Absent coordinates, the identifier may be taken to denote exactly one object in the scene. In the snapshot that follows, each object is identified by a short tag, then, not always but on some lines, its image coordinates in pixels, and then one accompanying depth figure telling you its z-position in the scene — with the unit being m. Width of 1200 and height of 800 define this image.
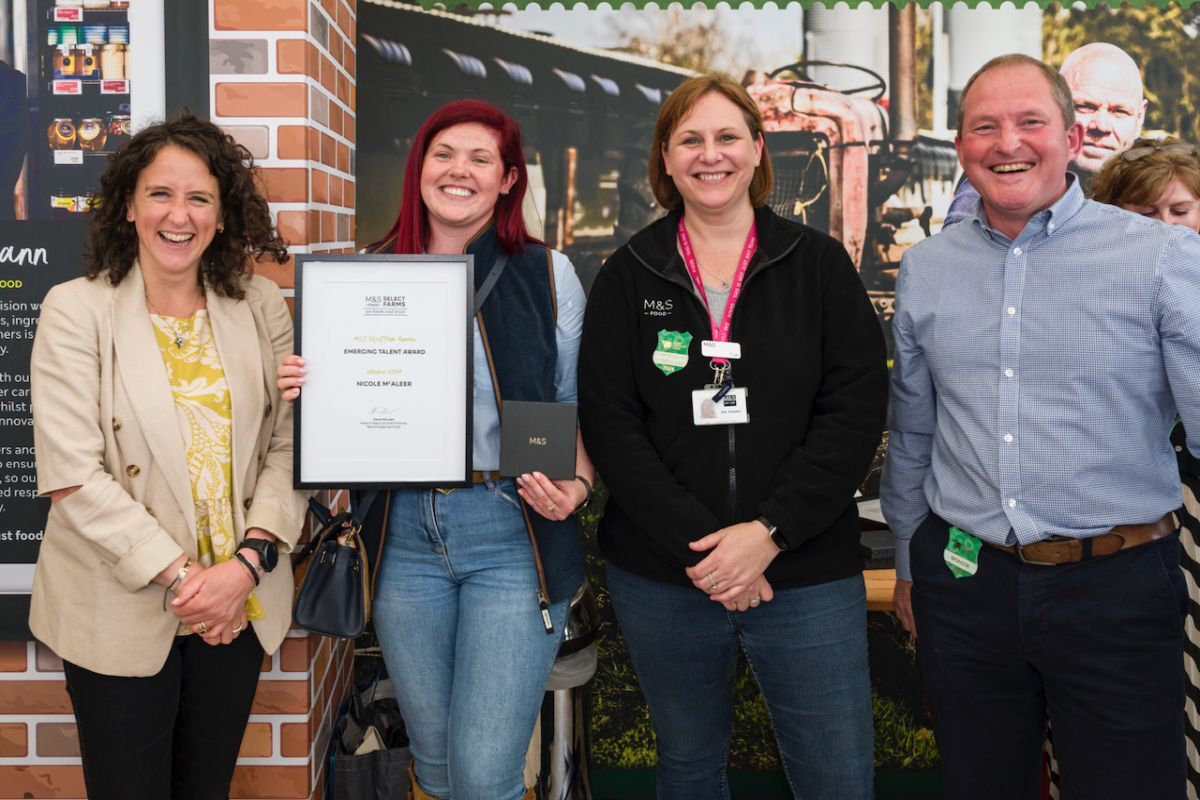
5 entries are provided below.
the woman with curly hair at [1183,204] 2.43
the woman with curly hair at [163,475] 1.88
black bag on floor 2.51
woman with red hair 2.04
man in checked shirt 1.84
